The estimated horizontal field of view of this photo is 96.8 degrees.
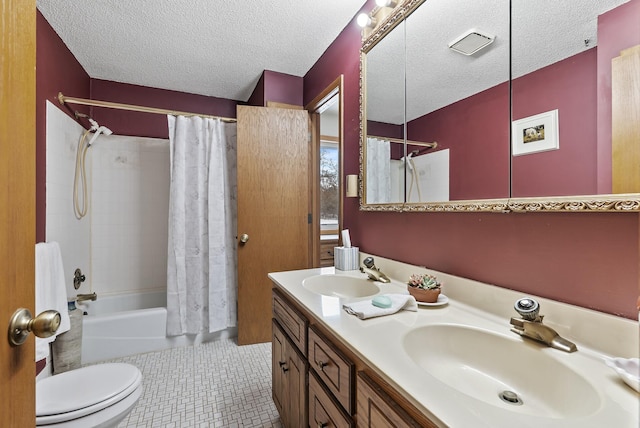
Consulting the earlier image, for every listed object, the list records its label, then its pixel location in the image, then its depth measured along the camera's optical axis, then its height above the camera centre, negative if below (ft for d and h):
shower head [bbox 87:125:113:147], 8.27 +2.43
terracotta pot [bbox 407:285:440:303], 3.43 -0.99
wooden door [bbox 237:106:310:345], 7.81 +0.27
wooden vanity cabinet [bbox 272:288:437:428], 2.10 -1.67
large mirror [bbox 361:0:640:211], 2.34 +1.15
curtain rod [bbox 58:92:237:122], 6.69 +2.73
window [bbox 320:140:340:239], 11.25 +0.91
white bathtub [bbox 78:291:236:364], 7.11 -3.16
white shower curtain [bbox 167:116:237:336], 7.84 -0.47
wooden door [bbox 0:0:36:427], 1.61 +0.10
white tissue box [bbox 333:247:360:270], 5.49 -0.87
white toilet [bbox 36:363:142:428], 3.57 -2.48
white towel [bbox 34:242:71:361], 5.07 -1.35
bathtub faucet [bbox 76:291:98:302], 7.70 -2.27
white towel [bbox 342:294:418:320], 3.04 -1.06
